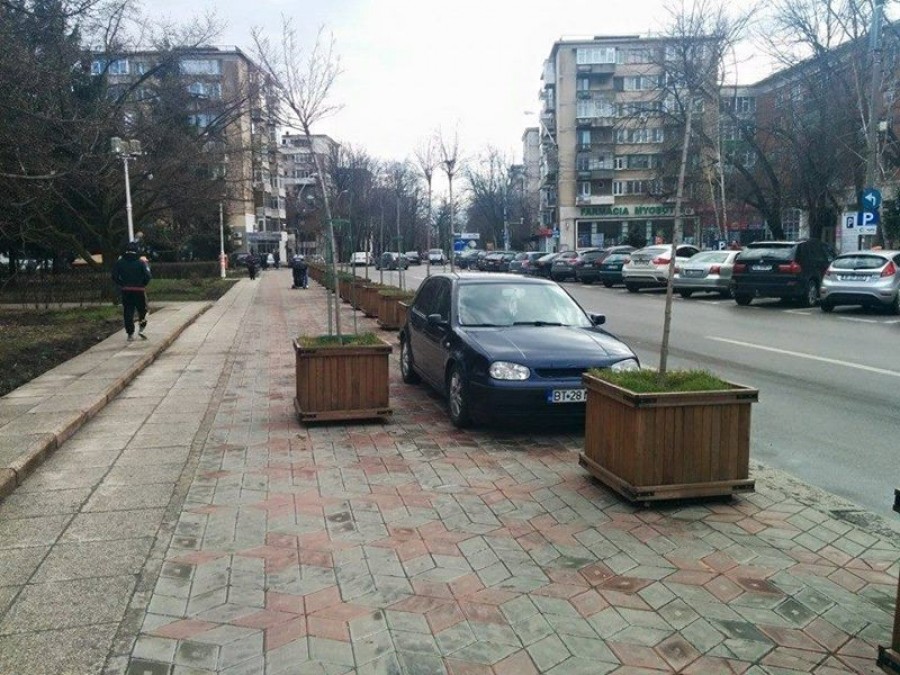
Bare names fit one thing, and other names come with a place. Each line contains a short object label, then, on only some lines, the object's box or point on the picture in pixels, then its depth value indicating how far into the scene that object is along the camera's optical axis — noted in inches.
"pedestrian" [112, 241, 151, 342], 552.7
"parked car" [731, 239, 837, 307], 810.8
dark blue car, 272.8
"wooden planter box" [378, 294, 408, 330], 650.2
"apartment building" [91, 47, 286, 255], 1000.9
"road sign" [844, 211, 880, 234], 928.3
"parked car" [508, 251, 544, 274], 1829.5
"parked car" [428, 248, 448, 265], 2869.1
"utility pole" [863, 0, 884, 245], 949.2
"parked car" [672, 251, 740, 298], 968.3
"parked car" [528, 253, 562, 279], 1651.1
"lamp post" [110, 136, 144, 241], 768.9
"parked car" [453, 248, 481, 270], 2505.7
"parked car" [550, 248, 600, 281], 1490.2
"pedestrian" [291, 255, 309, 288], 1413.6
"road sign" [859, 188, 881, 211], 922.1
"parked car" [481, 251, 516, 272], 2095.2
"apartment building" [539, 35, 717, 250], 3171.8
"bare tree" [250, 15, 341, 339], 353.6
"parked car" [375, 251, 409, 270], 929.1
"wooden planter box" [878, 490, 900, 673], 116.6
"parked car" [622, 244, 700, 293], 1094.9
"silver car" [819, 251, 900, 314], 721.6
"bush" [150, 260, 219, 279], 1919.3
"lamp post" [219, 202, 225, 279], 1879.9
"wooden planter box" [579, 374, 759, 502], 194.7
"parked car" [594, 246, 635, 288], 1266.0
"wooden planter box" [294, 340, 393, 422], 296.8
